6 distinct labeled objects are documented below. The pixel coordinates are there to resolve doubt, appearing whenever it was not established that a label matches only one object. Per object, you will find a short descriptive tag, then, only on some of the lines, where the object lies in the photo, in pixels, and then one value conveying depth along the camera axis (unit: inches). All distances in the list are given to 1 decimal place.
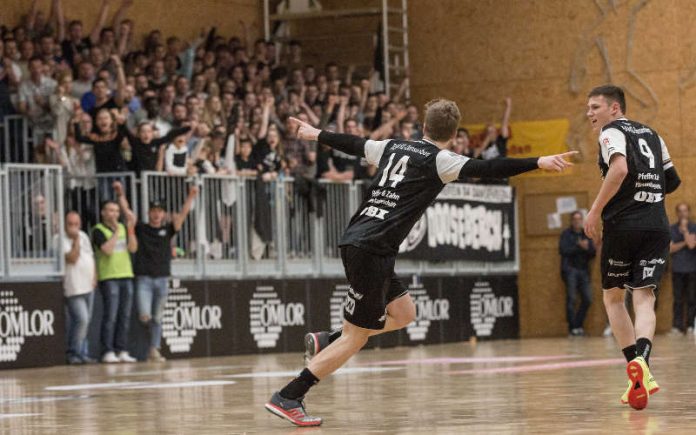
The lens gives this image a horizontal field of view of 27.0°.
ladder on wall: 1114.1
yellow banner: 1119.0
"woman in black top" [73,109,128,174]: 738.2
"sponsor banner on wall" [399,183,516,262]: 974.4
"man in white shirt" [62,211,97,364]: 743.7
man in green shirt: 756.6
